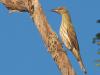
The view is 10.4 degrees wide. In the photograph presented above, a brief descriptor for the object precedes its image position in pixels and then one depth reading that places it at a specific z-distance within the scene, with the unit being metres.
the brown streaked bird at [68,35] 11.38
